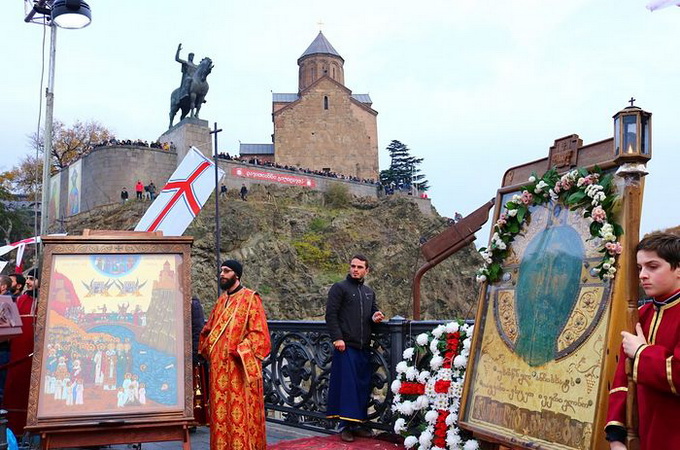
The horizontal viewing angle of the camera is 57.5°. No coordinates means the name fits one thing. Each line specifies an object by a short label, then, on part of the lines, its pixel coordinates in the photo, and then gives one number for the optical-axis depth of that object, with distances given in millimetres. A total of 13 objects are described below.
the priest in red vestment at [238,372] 5031
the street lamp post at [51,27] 6613
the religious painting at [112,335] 4496
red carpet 5570
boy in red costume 2379
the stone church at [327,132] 56938
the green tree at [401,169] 69438
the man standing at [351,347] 5711
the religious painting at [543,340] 3150
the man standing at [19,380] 5871
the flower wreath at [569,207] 3117
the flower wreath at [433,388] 4562
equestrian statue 32281
